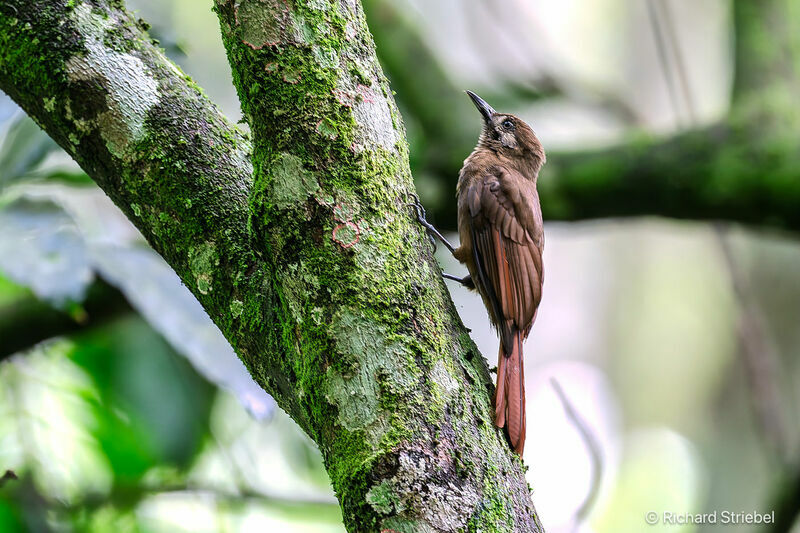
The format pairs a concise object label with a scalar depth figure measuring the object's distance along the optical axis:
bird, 5.50
